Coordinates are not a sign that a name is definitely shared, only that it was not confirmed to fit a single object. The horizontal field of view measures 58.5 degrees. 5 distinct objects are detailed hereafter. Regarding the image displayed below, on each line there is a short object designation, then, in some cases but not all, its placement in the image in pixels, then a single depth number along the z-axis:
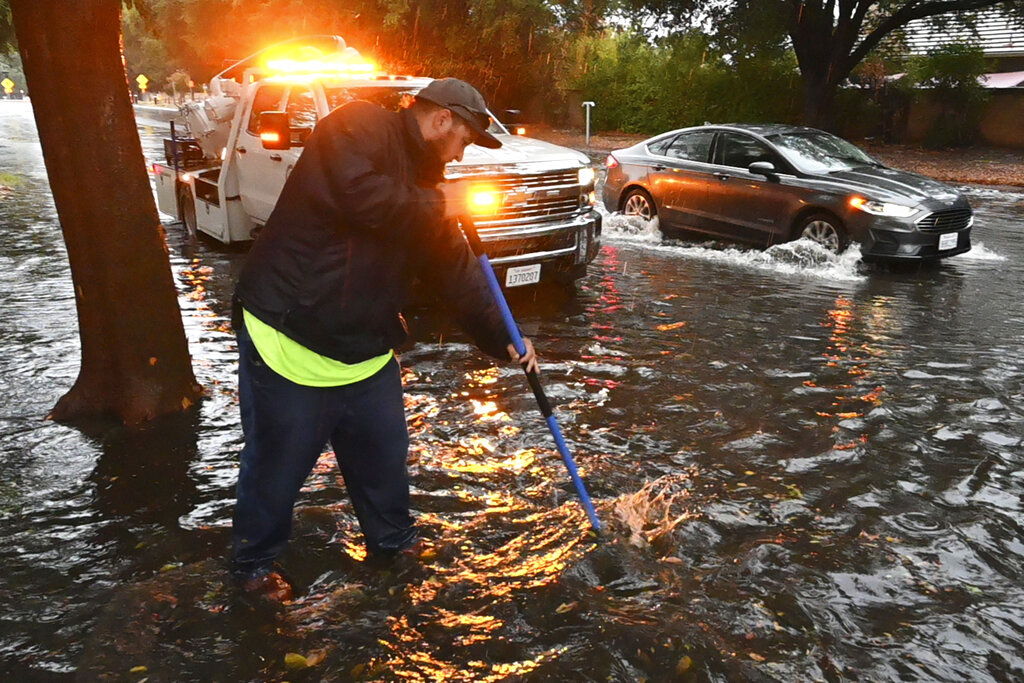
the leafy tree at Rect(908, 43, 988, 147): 29.16
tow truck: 8.07
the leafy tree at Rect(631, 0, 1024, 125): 25.44
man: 3.02
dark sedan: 10.29
